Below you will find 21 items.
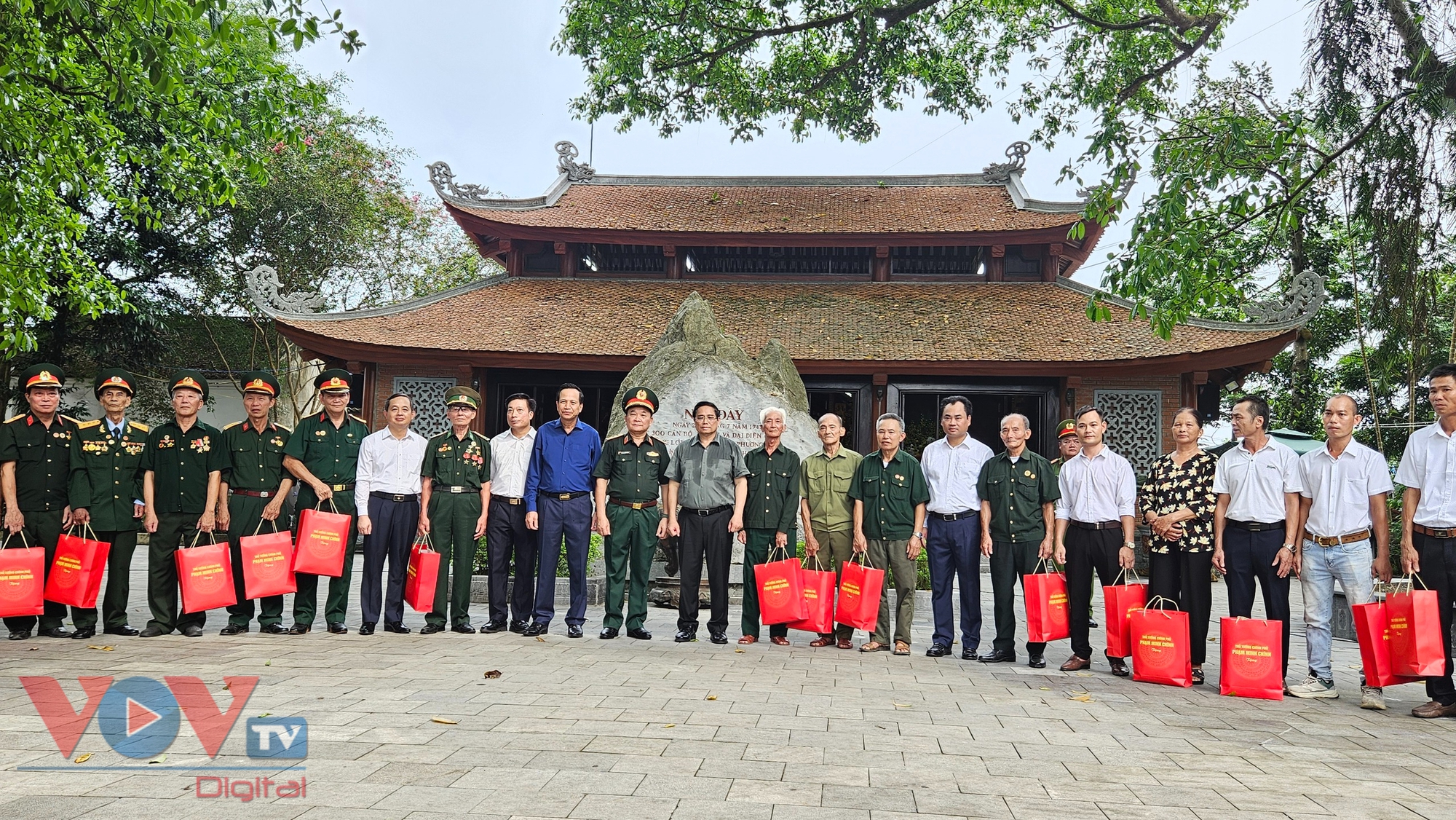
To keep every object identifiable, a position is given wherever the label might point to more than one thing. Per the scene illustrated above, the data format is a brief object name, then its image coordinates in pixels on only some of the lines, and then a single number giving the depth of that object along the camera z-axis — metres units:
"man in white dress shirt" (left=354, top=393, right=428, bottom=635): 6.69
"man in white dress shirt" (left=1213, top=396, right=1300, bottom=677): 5.52
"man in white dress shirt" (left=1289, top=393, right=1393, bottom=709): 5.26
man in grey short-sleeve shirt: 6.80
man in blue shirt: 6.73
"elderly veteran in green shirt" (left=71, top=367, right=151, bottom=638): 6.40
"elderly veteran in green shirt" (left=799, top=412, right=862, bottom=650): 6.81
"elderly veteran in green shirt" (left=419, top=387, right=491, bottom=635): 6.75
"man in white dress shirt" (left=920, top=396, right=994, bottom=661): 6.47
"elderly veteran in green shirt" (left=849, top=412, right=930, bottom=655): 6.59
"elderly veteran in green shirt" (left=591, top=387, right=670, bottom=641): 6.79
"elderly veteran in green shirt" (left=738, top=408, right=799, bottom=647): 6.78
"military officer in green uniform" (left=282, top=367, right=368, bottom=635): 6.61
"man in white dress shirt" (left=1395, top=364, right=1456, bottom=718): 4.96
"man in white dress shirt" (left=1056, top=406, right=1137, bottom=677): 6.03
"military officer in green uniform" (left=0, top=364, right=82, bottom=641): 6.31
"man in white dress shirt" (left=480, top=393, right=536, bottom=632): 6.84
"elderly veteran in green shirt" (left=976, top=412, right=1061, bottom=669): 6.34
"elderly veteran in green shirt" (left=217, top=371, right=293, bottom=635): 6.55
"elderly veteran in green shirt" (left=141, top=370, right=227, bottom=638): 6.48
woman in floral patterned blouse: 5.71
